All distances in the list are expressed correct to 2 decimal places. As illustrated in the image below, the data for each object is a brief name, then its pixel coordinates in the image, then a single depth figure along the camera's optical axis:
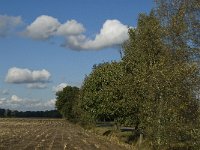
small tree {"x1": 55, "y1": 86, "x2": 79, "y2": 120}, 167.00
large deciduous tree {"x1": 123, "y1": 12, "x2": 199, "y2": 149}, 30.66
